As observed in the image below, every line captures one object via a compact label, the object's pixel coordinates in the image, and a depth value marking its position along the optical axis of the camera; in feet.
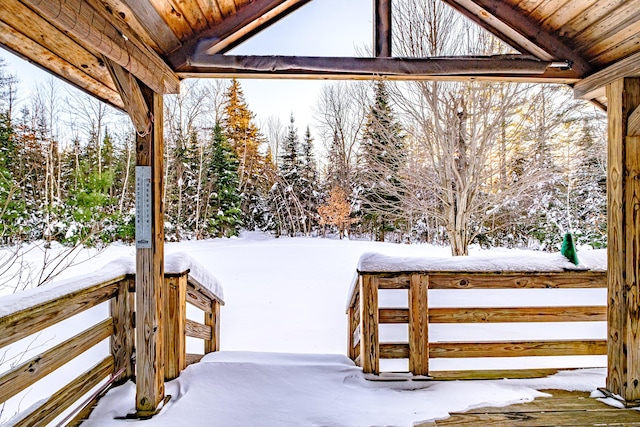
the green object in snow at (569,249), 8.82
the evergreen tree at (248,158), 53.72
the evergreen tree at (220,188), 48.39
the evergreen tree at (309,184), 52.90
